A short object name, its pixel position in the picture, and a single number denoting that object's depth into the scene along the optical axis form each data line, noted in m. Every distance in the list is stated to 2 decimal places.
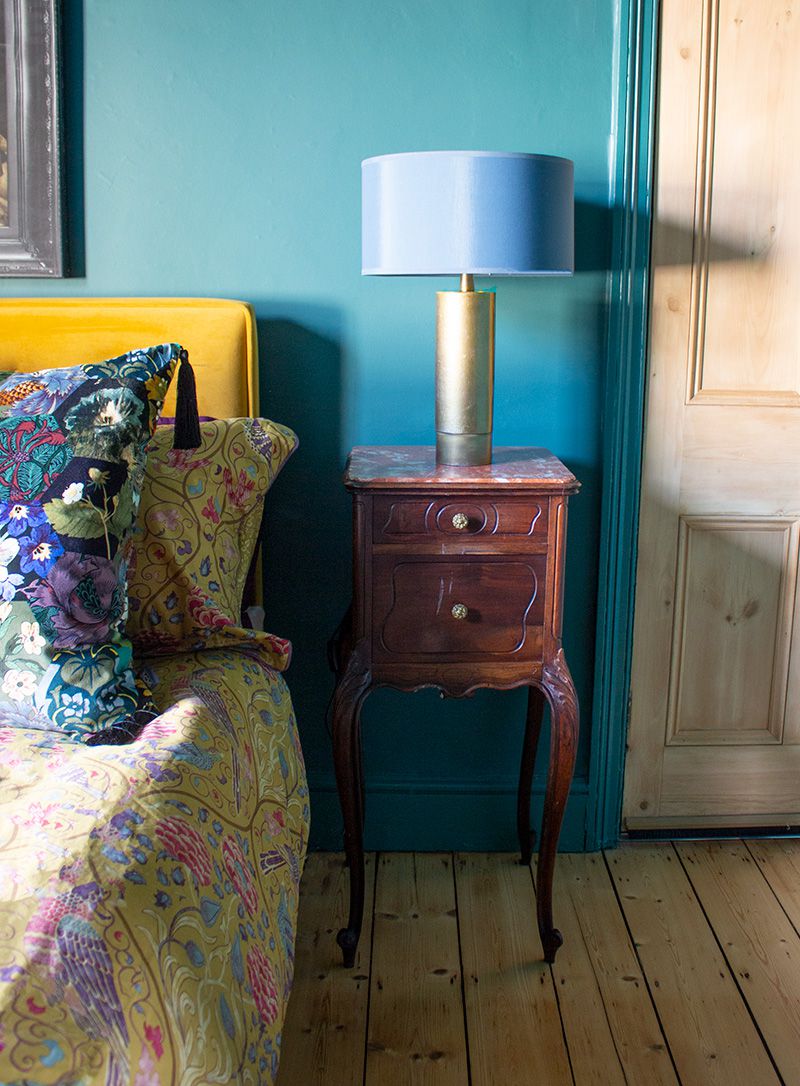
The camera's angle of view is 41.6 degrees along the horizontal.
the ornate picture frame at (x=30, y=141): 2.01
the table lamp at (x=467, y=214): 1.77
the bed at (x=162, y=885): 0.92
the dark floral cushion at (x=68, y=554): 1.39
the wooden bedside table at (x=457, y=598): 1.88
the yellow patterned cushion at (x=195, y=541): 1.62
